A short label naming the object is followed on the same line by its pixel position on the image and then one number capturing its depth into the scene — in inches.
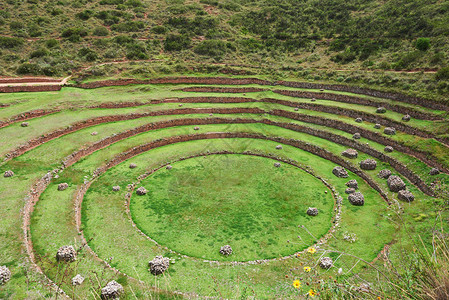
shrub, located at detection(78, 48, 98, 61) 1701.2
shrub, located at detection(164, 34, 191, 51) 2085.4
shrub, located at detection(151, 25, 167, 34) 2290.8
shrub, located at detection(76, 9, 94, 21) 2169.8
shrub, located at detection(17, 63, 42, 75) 1406.3
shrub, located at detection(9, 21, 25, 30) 1796.3
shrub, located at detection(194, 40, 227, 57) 2074.3
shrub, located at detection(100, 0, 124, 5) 2461.5
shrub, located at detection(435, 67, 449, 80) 1133.1
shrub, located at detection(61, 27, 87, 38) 1870.1
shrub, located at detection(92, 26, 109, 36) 2007.5
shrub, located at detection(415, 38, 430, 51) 1416.1
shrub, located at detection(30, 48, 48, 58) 1577.1
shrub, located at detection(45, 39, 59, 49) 1715.1
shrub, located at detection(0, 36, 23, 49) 1577.4
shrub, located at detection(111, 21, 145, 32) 2166.6
